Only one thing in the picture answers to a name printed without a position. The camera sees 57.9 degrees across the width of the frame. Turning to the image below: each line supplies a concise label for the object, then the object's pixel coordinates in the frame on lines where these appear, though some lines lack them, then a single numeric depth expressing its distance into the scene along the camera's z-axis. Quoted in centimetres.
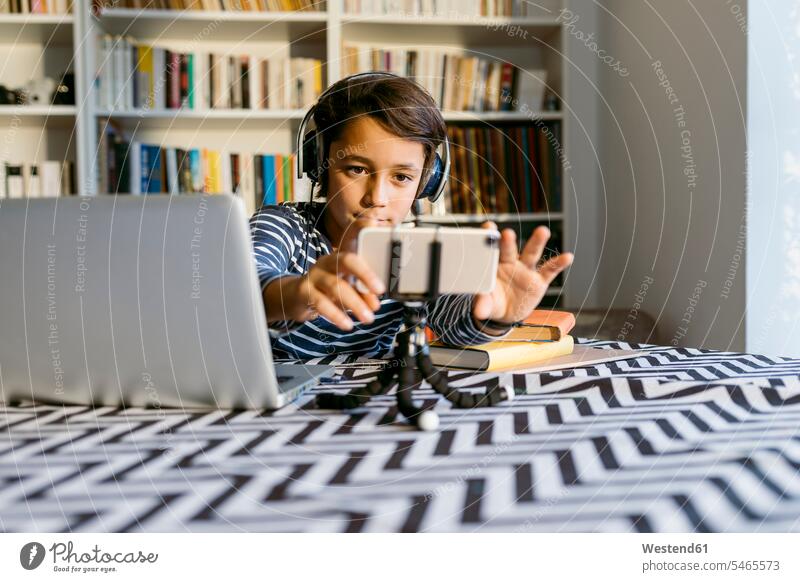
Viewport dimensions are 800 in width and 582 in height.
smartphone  55
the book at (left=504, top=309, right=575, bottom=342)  91
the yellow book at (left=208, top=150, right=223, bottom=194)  231
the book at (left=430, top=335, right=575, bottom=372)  80
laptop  57
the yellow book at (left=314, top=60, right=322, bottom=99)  225
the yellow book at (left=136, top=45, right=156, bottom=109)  224
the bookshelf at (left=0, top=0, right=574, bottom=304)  220
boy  101
